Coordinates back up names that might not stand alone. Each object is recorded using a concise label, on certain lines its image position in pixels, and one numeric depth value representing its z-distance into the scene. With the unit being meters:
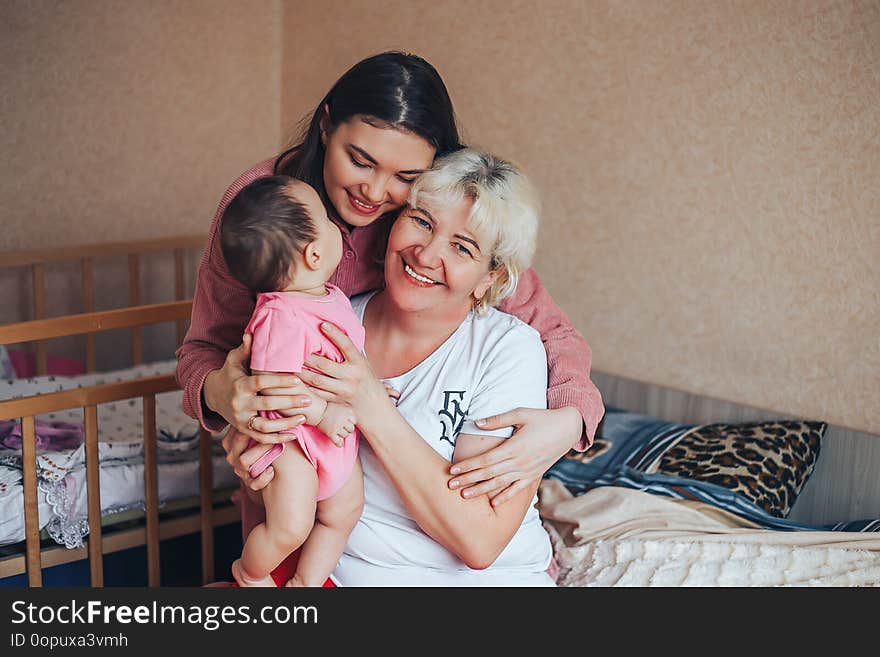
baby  1.44
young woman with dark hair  1.55
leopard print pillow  2.13
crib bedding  2.06
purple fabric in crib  2.23
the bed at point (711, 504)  1.87
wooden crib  1.88
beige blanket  1.84
